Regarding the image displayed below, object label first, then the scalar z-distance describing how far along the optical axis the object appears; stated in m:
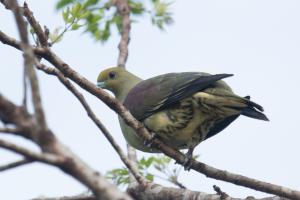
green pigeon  9.95
